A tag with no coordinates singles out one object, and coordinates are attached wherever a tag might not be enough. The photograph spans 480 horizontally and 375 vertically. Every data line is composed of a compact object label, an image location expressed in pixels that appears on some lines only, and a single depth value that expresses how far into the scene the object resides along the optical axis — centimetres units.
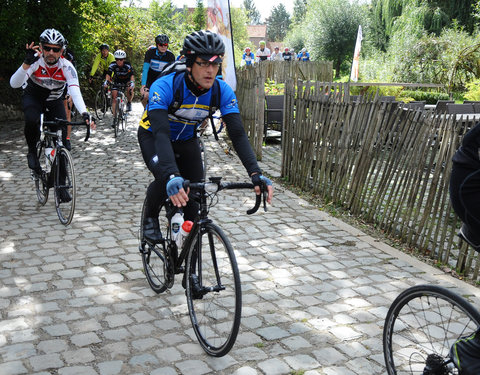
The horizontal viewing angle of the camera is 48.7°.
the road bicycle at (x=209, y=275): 335
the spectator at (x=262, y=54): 3281
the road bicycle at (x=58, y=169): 642
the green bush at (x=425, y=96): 2267
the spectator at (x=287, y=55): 3362
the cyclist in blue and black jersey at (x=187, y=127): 353
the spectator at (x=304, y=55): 3400
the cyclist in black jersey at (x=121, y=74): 1430
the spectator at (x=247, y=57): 3142
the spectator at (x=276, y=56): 3562
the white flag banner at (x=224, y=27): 1114
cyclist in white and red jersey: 634
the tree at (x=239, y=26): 10894
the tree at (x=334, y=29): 5112
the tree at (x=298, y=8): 14450
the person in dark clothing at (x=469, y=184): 231
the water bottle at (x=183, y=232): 381
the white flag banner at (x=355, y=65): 1803
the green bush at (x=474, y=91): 1898
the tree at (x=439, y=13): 3397
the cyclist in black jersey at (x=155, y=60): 1064
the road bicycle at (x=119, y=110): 1351
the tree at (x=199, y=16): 7319
